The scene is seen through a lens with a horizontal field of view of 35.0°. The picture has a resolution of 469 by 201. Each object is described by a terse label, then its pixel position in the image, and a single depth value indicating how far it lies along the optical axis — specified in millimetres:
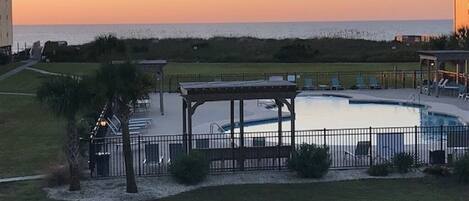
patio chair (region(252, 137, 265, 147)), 20698
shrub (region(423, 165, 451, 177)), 18219
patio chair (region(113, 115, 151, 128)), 28378
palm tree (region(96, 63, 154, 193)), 16438
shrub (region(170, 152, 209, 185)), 17609
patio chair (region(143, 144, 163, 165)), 19297
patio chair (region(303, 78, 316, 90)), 44344
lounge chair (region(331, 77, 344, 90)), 44094
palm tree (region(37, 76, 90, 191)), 17000
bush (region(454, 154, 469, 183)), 17375
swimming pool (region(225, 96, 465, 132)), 30641
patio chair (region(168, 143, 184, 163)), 19219
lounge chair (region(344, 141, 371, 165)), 19969
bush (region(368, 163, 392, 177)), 18500
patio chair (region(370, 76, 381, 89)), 44531
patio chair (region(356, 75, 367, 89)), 44625
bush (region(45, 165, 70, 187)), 17641
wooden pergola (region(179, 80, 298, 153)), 19578
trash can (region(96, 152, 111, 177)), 18594
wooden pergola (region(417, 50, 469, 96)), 38688
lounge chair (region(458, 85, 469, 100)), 37600
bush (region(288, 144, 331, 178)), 18172
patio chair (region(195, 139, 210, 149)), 20531
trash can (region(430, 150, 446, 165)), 19578
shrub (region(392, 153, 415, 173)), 18656
